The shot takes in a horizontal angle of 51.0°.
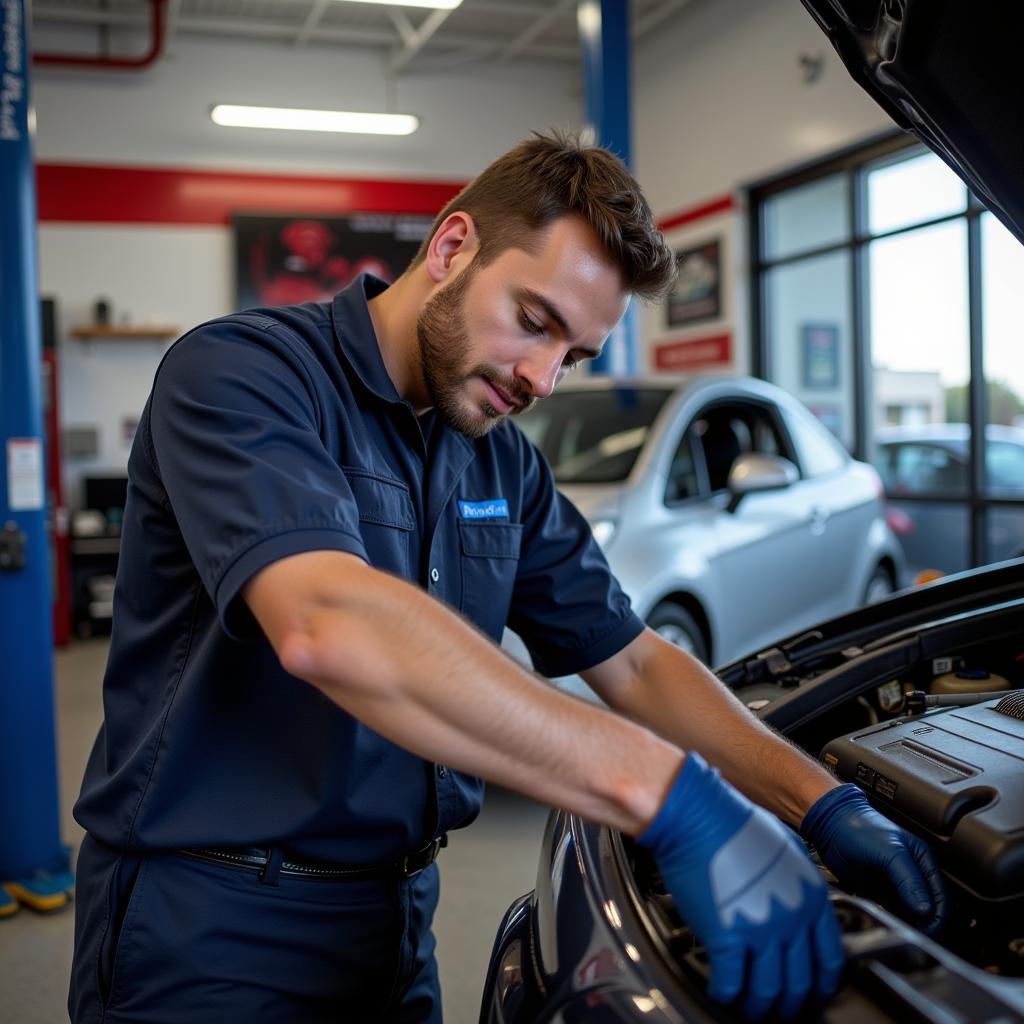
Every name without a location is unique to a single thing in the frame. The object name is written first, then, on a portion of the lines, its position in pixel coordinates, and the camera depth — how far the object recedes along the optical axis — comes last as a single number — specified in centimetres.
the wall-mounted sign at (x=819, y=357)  787
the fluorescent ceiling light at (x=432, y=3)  675
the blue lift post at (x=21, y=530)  298
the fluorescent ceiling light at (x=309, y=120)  801
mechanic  85
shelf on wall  794
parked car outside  629
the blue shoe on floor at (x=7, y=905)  288
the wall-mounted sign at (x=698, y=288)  830
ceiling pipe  796
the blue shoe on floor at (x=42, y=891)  291
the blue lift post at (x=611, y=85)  563
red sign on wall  829
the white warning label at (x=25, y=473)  300
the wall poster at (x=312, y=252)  862
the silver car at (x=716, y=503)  347
